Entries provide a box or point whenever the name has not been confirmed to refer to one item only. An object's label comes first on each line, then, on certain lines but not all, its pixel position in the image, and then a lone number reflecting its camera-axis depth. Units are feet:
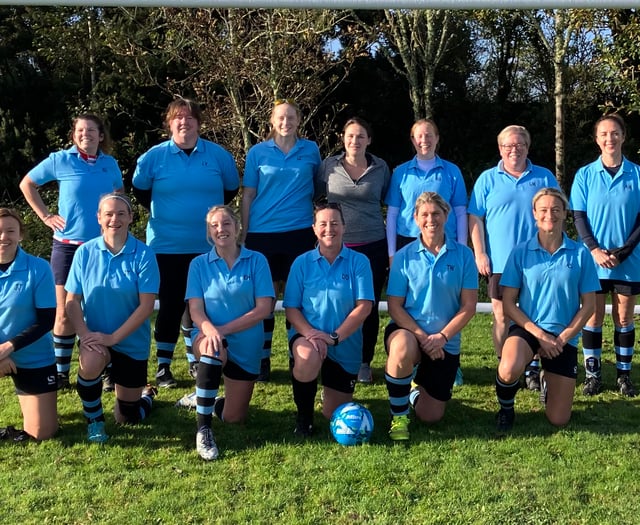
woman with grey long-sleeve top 16.37
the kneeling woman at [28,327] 13.28
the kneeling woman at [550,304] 14.05
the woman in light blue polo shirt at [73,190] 16.40
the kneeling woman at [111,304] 13.47
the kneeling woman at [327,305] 13.84
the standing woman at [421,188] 16.28
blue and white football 13.32
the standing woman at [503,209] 15.71
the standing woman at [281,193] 16.60
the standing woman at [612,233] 16.25
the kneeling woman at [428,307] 13.75
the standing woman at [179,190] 16.16
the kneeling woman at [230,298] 13.80
